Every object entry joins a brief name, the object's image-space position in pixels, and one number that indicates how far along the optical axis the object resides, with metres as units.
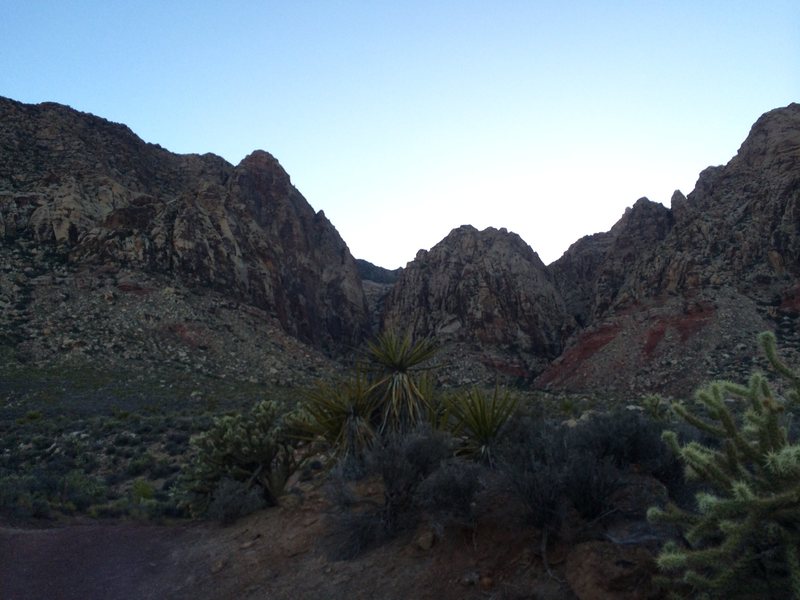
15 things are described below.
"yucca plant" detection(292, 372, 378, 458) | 11.25
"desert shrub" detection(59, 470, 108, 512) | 13.95
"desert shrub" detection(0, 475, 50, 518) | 12.82
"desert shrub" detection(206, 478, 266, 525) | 10.98
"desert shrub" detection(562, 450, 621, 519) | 6.92
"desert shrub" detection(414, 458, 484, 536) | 7.45
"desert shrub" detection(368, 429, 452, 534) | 8.33
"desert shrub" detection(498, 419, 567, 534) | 6.81
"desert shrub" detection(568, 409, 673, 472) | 8.31
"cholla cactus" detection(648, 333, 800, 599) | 4.41
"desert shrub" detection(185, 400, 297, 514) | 11.81
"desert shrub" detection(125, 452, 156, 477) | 17.34
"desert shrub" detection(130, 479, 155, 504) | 14.38
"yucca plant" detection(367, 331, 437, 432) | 11.52
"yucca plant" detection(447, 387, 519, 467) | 9.81
